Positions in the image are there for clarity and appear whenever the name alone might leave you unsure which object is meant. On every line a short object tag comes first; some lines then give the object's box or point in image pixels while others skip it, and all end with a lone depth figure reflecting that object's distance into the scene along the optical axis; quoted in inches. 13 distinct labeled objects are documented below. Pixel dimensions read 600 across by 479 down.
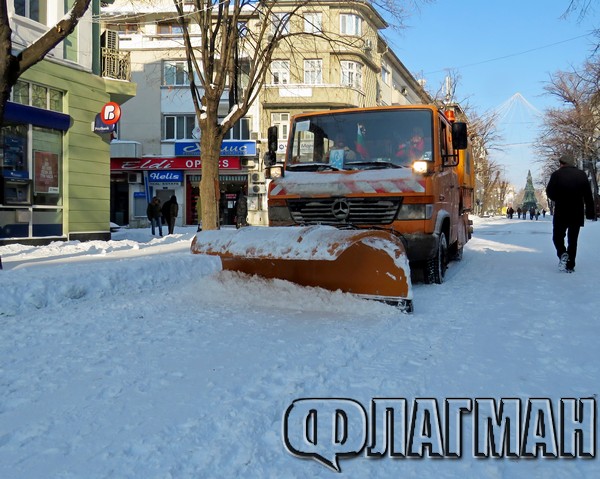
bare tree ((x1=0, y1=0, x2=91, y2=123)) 294.5
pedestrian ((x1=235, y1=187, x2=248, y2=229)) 845.2
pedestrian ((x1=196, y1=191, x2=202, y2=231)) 750.4
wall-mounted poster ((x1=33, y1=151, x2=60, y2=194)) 547.5
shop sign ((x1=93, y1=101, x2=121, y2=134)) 598.9
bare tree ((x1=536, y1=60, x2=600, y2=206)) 1475.1
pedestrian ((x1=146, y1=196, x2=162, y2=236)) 836.6
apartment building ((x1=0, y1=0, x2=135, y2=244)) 519.8
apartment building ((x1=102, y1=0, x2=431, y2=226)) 1228.5
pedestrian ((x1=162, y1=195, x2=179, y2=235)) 837.0
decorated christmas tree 4787.2
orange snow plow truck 209.2
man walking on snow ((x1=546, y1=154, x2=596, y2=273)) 327.3
